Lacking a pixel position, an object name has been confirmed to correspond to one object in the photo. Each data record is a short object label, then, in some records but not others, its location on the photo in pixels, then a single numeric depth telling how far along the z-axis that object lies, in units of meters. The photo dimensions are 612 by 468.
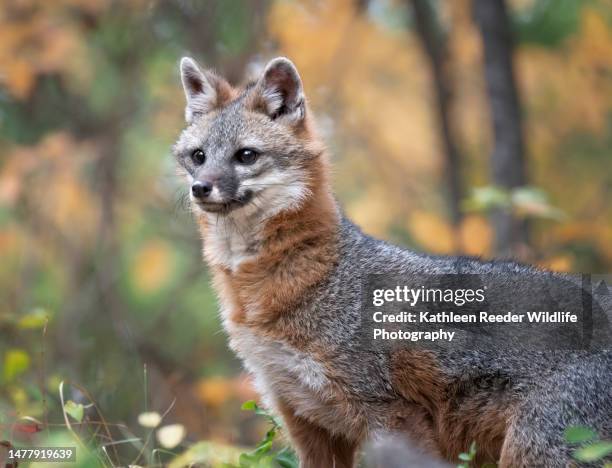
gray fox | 10.09
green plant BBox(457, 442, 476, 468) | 9.20
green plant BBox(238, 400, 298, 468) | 10.43
